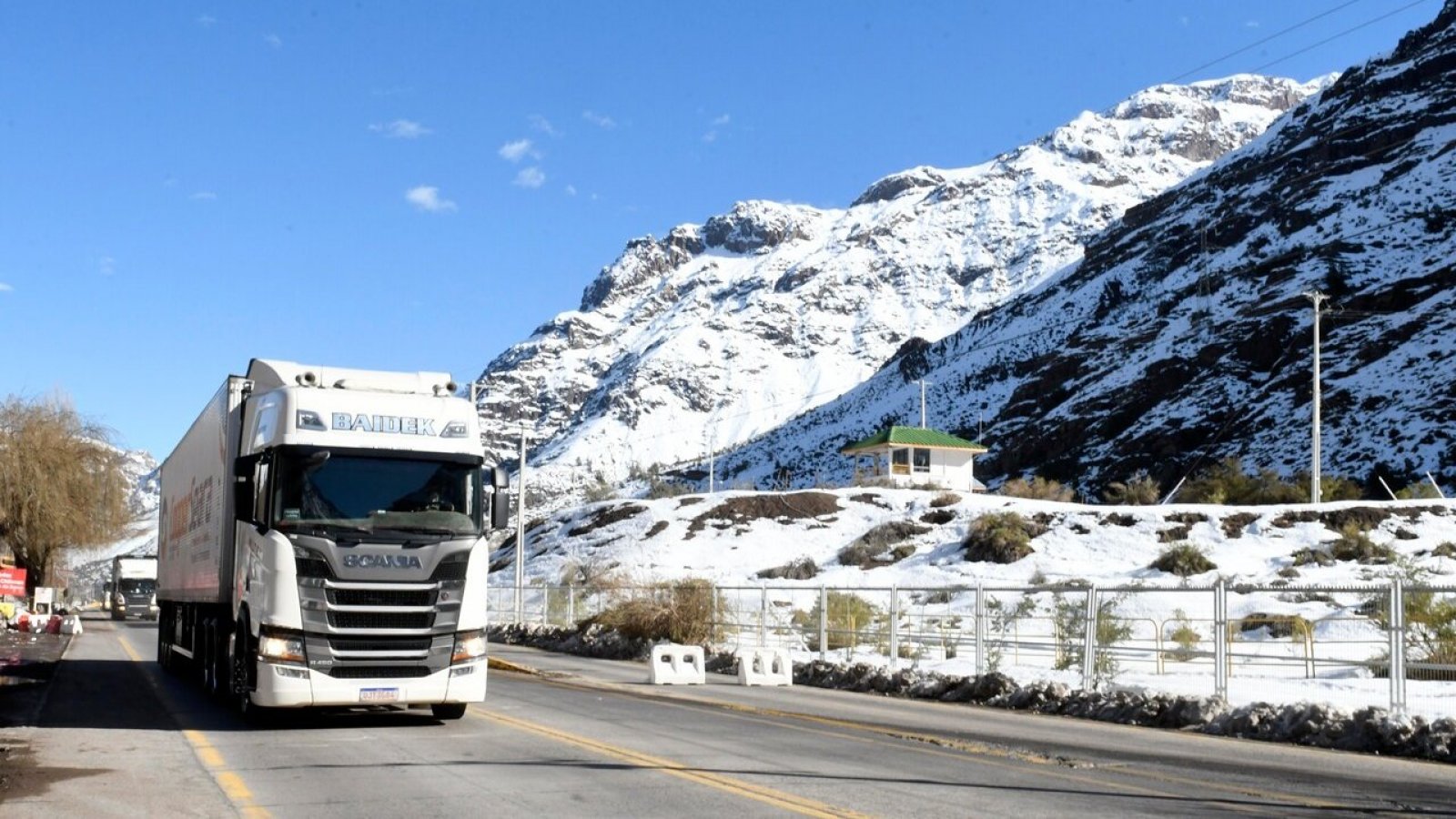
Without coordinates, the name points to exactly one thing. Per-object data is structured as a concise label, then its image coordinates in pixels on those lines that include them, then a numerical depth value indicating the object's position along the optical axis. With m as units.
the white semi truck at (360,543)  13.85
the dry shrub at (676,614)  32.97
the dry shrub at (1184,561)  50.77
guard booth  86.50
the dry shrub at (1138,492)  76.62
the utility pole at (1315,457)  58.22
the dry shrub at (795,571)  59.25
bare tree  51.84
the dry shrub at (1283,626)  23.58
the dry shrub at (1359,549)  49.59
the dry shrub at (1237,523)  57.72
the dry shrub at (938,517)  66.58
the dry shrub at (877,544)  60.88
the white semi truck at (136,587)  64.38
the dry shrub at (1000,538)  57.78
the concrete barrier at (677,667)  24.47
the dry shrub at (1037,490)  81.81
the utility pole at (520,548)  43.39
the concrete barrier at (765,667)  24.67
